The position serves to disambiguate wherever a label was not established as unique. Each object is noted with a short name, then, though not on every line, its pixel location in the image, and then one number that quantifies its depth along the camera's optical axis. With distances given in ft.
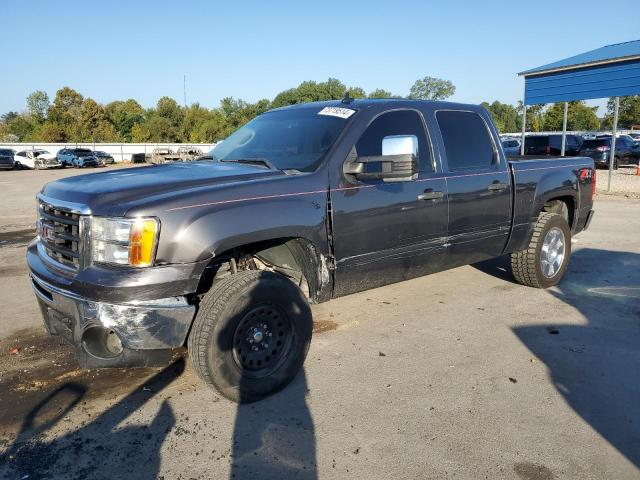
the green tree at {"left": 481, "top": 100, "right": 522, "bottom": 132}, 324.80
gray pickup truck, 9.73
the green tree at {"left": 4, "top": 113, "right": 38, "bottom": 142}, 215.31
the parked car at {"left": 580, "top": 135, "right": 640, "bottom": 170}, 79.82
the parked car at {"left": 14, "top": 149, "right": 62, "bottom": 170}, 125.90
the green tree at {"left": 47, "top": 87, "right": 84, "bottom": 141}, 194.18
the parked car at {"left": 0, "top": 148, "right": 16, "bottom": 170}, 117.50
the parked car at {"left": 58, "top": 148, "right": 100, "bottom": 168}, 131.34
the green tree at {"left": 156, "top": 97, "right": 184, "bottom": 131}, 224.33
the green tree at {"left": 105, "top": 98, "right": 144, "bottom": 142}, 226.15
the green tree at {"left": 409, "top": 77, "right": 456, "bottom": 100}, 287.48
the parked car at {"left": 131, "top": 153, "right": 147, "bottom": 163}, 122.70
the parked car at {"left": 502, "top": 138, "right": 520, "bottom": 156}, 87.28
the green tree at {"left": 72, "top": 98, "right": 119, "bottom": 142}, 196.03
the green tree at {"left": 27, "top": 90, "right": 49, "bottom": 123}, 264.72
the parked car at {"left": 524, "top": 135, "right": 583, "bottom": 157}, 78.64
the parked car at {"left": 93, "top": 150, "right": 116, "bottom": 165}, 138.54
